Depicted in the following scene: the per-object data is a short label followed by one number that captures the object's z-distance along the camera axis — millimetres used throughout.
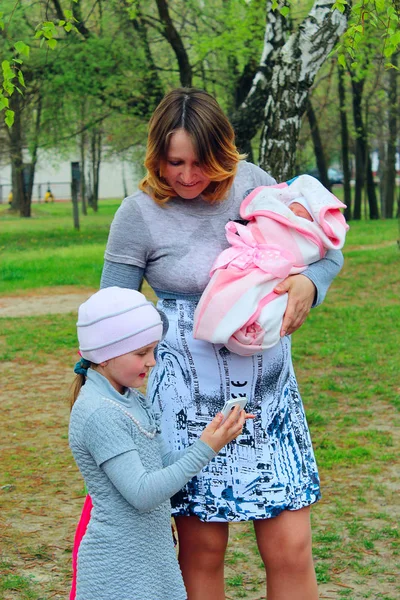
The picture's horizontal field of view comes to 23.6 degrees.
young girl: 2430
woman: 2777
